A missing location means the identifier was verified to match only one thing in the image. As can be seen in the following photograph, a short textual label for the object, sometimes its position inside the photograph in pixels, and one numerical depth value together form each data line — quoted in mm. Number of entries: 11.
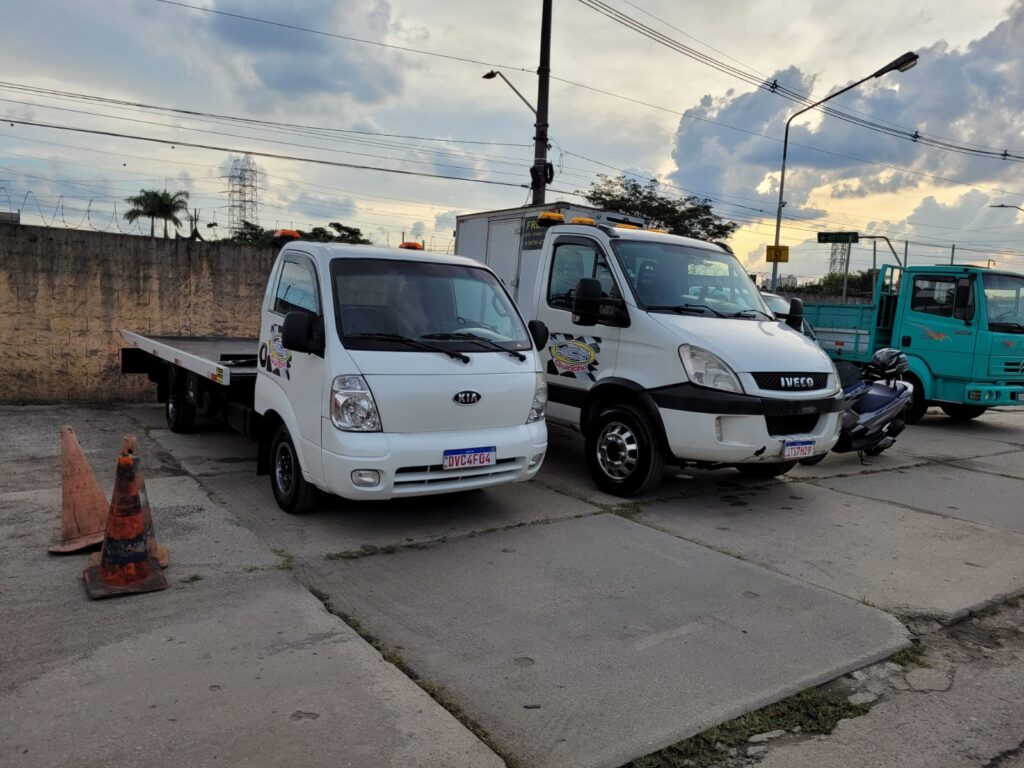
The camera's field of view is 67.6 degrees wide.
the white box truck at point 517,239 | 9109
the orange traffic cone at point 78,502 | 4883
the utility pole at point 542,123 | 15539
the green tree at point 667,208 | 38344
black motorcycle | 8297
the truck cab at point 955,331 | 10883
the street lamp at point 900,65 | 18078
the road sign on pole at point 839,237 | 17109
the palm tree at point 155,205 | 37125
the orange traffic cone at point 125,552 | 4145
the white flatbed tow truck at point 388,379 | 5016
